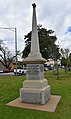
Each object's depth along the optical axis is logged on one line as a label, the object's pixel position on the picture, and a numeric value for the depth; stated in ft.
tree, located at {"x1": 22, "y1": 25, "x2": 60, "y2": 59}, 44.88
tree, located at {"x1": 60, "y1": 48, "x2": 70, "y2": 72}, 52.01
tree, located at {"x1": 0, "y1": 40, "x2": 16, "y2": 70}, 83.34
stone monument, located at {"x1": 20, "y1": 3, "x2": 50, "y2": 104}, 10.94
